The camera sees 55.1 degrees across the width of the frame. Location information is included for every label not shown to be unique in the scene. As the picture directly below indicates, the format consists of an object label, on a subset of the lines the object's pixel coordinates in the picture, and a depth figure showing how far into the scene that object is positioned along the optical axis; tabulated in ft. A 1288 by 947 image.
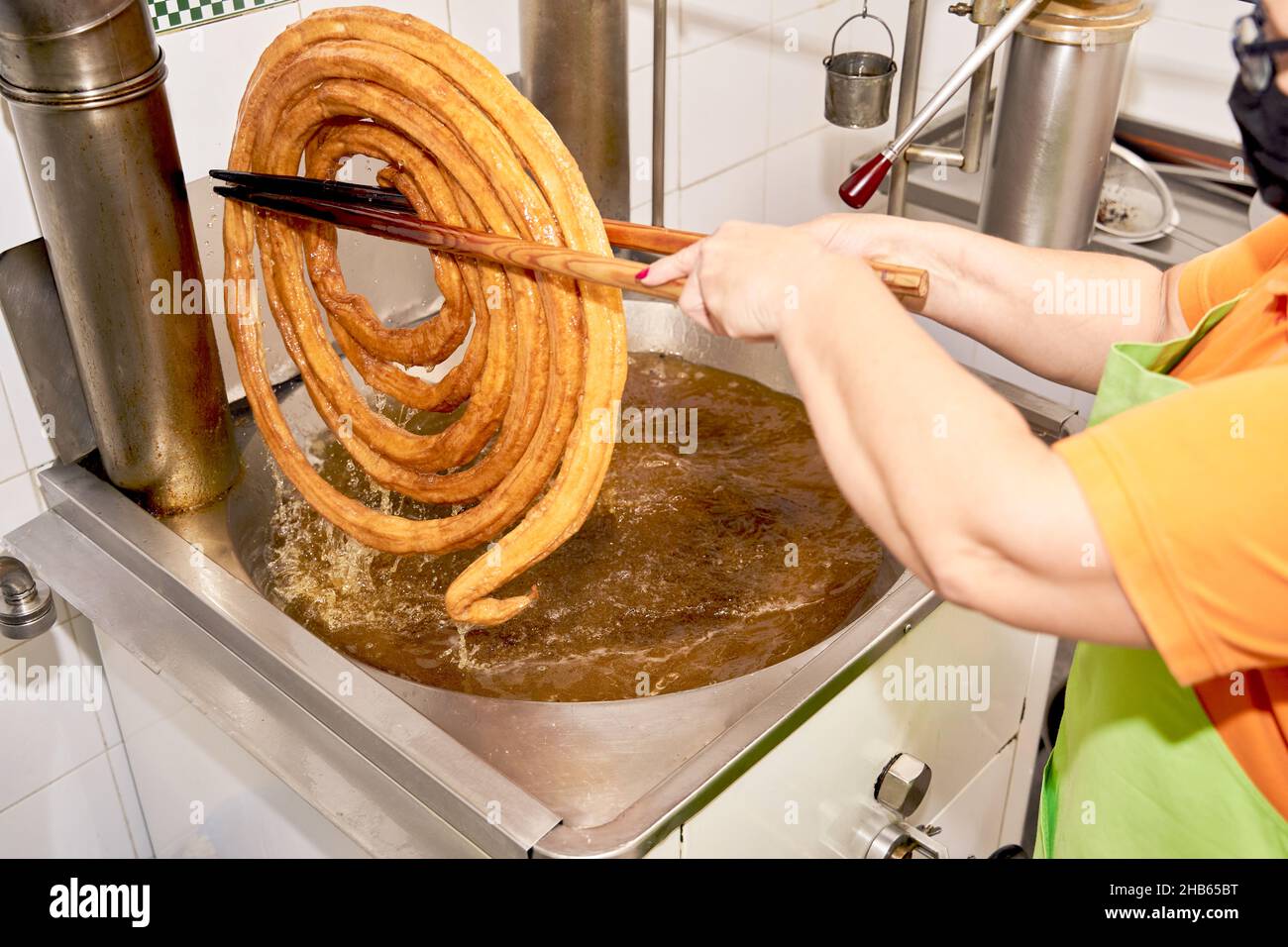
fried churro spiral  3.85
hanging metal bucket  5.90
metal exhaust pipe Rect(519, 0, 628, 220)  5.64
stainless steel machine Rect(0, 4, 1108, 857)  3.82
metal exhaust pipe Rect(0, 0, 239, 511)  4.14
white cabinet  4.17
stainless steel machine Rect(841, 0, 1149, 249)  5.56
